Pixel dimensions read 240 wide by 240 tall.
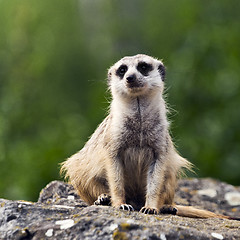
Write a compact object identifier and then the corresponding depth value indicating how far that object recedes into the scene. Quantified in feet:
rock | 21.70
